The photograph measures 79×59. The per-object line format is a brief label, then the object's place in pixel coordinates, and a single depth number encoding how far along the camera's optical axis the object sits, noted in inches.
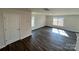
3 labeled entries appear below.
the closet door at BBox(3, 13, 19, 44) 79.5
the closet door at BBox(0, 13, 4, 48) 73.2
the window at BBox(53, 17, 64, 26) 129.9
